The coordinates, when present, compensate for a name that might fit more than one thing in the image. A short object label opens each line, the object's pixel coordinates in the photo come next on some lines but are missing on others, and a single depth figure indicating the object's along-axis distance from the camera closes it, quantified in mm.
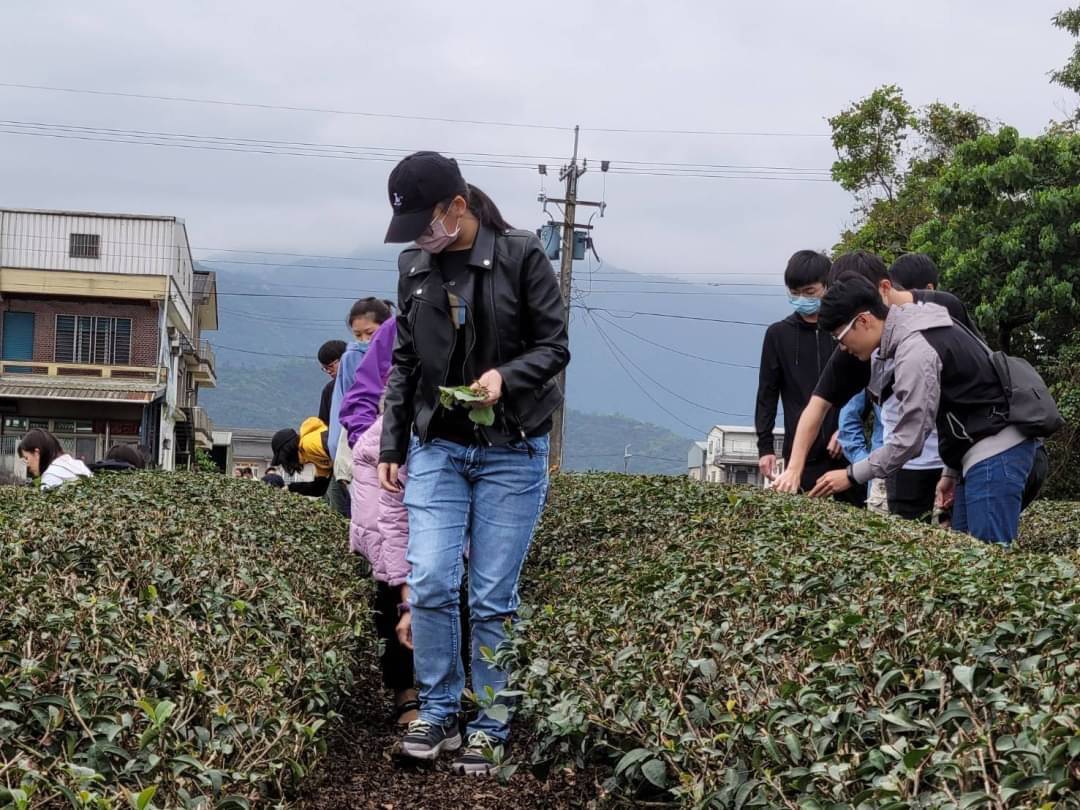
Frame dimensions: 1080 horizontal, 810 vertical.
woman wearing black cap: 4773
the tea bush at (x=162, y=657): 3072
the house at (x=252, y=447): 90312
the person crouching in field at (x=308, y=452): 9469
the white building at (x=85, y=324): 48500
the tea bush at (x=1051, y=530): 10398
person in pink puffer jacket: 5648
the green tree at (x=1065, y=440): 24859
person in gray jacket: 5723
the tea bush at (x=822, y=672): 2643
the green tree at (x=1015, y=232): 24906
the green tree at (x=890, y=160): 31062
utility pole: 34625
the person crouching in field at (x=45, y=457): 10750
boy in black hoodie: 7938
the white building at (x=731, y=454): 89312
